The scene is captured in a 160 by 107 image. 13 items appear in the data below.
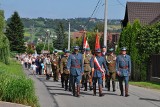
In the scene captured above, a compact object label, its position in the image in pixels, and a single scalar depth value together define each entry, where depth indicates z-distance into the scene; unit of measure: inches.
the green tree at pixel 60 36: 4586.6
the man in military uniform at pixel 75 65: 648.4
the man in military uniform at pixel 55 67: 1029.2
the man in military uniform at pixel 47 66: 1151.1
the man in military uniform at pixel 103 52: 735.9
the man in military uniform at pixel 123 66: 665.0
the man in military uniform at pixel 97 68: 656.4
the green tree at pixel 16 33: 3878.0
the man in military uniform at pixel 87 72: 743.7
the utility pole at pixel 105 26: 1328.7
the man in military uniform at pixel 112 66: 741.3
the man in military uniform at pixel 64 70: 752.3
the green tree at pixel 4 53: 1828.4
